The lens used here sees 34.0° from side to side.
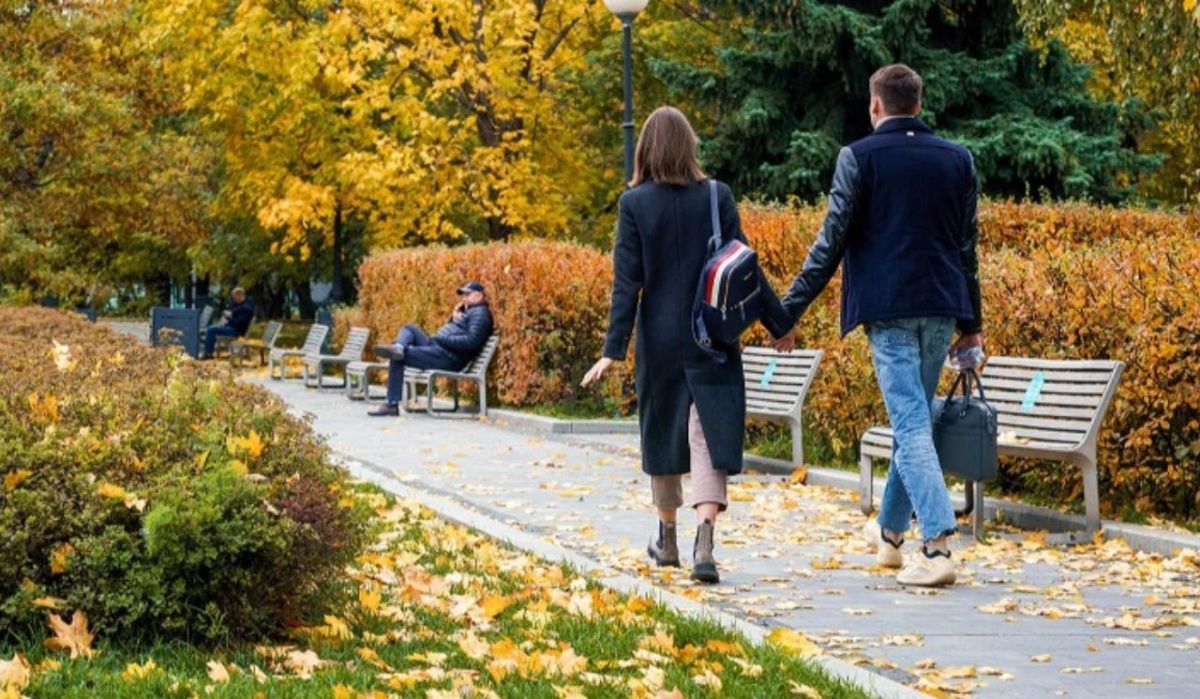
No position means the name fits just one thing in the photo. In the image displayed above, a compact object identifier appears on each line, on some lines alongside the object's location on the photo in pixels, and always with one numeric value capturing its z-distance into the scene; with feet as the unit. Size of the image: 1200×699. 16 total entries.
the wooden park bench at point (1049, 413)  32.91
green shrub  20.92
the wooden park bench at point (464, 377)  69.72
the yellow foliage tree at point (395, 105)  105.09
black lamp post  61.93
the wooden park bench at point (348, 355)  89.51
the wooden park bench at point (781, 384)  44.96
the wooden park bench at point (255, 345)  114.93
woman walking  27.99
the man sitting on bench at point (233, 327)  120.67
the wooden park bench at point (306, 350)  96.07
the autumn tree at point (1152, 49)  68.18
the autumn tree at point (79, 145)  95.14
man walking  27.37
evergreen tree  82.17
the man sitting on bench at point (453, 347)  70.74
